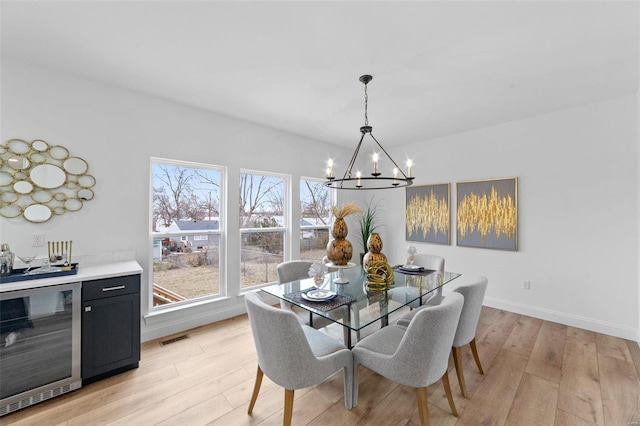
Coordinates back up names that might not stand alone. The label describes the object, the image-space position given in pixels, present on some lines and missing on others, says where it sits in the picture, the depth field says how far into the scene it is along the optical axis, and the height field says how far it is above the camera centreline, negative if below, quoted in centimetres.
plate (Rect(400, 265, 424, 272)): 293 -60
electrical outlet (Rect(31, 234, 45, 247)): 236 -25
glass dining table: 183 -65
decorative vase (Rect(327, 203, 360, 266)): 227 -25
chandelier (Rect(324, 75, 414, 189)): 215 +46
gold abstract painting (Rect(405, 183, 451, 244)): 430 +0
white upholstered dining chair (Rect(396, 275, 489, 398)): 196 -78
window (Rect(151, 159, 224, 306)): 311 -21
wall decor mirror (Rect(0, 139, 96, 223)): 226 +28
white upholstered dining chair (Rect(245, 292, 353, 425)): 148 -82
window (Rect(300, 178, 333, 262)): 447 -9
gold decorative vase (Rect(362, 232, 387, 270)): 244 -36
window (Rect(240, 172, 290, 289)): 377 -18
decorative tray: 194 -46
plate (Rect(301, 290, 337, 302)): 199 -63
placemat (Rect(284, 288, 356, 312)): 189 -65
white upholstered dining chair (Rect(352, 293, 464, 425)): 150 -81
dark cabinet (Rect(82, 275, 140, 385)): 217 -96
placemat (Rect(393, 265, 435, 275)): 286 -62
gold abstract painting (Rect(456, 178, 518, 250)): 369 +0
